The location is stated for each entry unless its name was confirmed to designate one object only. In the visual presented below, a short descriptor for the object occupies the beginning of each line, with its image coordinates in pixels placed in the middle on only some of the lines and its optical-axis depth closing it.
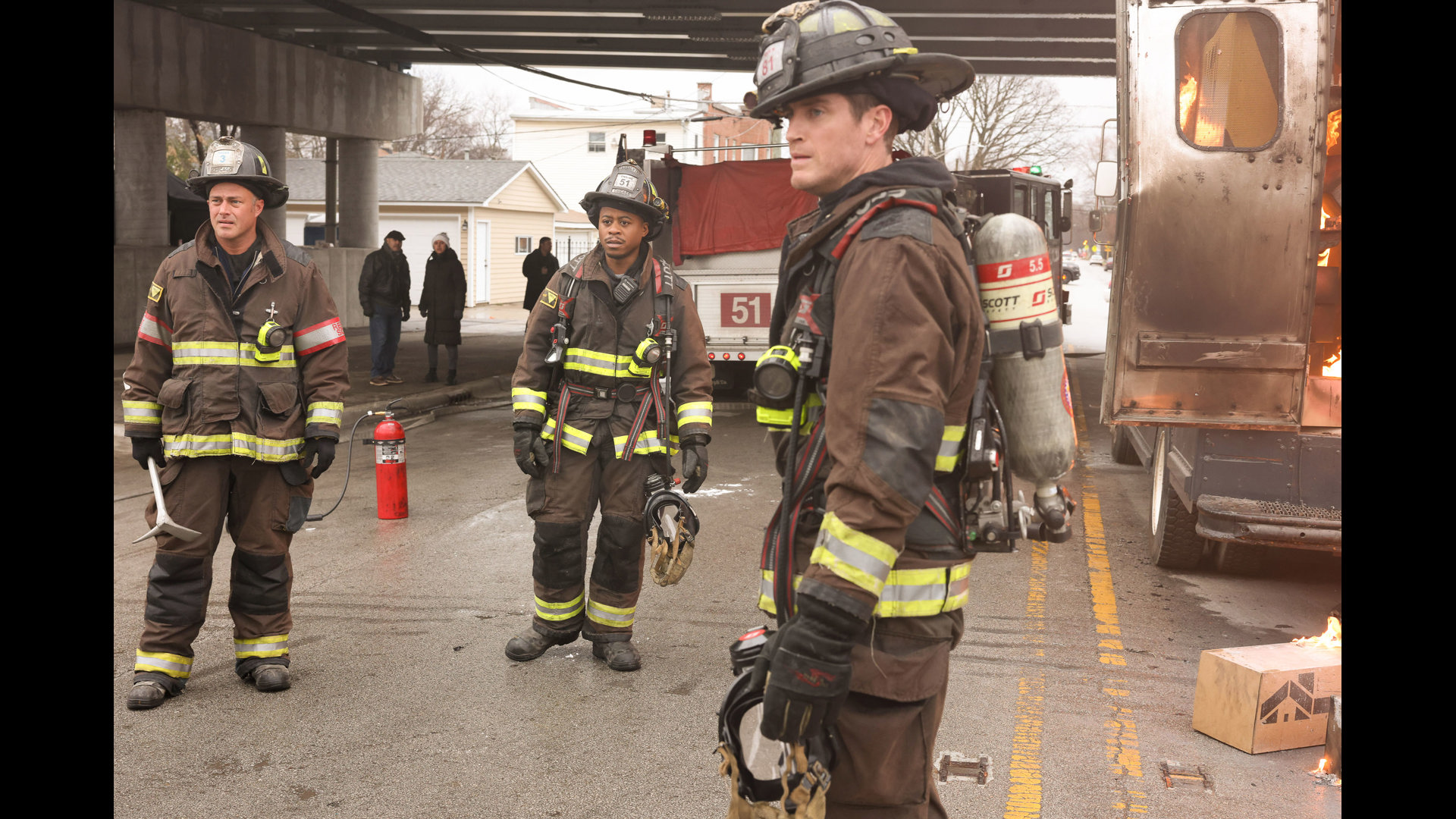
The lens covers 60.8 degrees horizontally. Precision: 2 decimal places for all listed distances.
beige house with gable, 38.62
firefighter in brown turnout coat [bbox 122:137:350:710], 4.90
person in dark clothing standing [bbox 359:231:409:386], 15.29
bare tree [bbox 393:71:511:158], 70.00
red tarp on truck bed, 13.18
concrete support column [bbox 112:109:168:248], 19.47
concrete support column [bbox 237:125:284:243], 22.59
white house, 55.16
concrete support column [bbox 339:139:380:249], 26.22
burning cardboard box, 4.42
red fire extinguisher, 8.09
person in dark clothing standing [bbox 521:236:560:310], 18.44
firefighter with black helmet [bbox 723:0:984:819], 2.33
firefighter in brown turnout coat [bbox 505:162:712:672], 5.34
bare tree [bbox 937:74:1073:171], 45.19
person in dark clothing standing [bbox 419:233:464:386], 15.84
